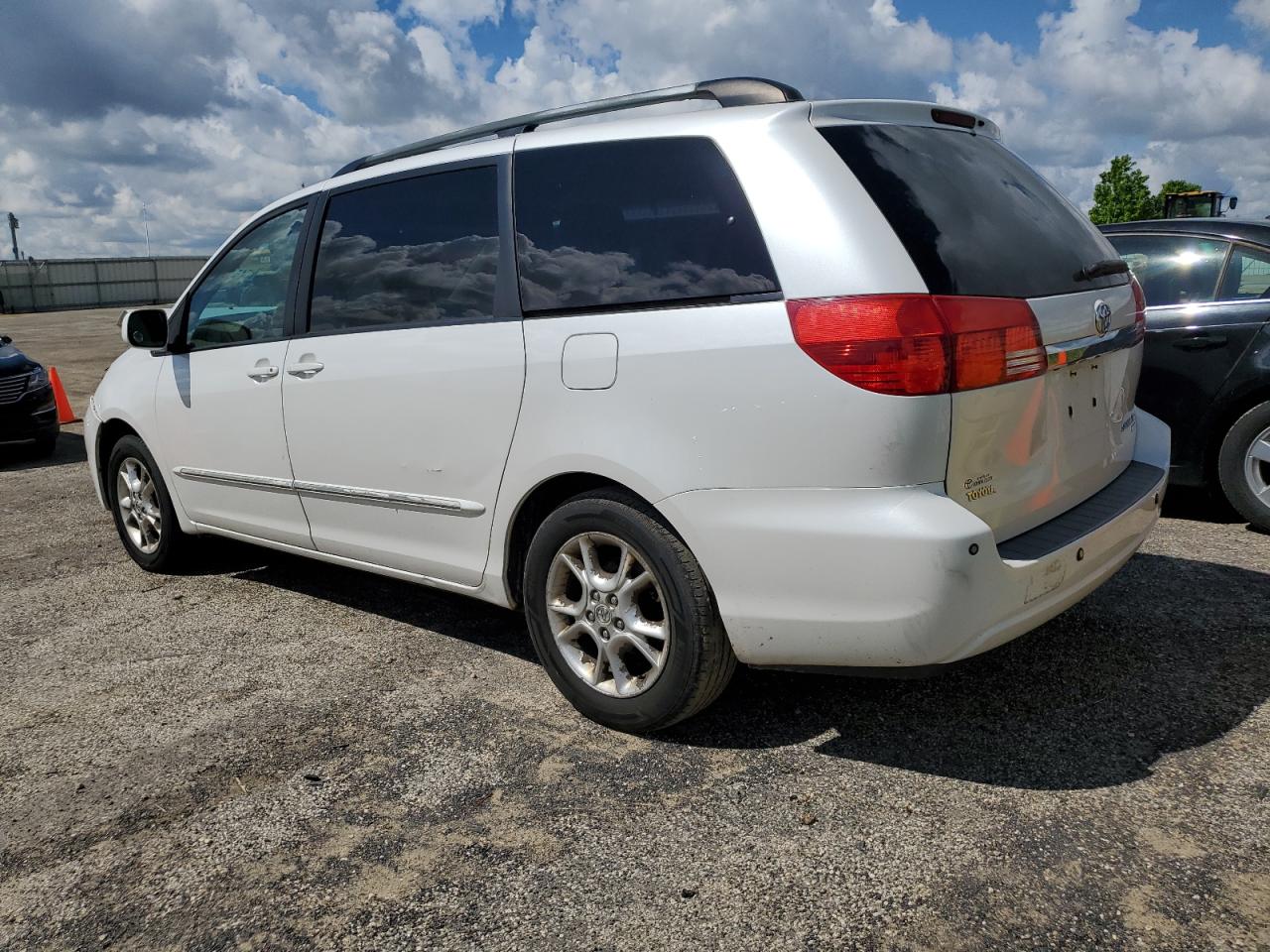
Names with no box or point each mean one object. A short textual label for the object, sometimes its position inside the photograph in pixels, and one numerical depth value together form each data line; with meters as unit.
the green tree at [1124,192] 52.78
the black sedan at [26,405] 9.20
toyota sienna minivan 2.71
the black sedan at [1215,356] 5.43
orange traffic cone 11.86
